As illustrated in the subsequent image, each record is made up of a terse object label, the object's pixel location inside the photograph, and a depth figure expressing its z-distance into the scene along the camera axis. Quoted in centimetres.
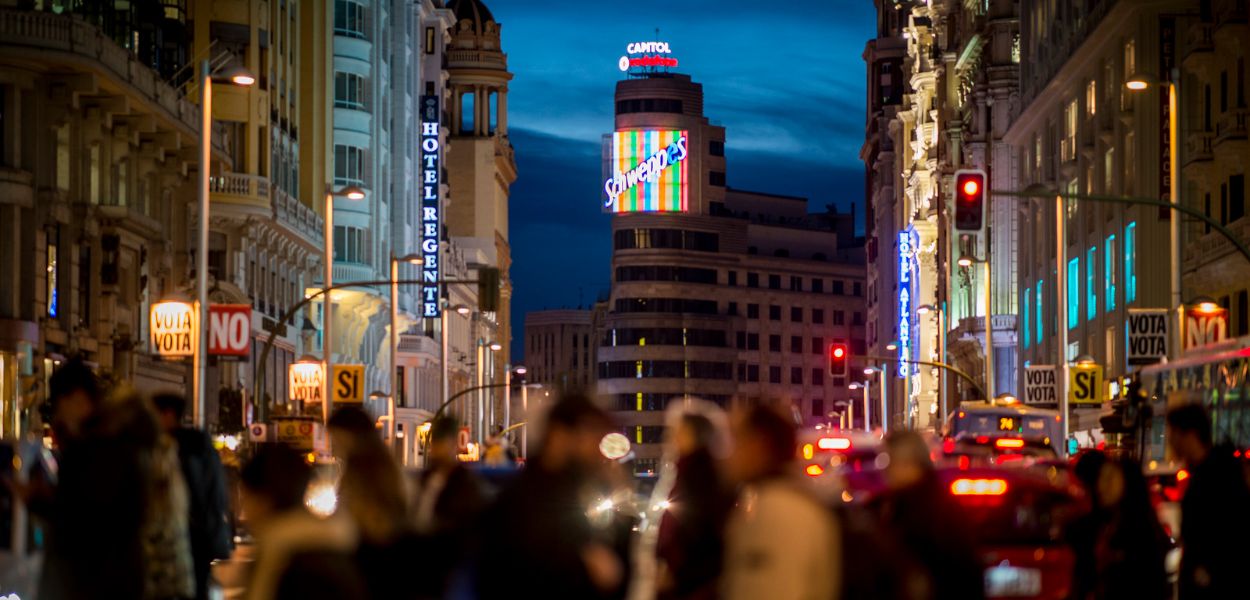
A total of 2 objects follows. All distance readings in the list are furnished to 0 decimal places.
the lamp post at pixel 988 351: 7288
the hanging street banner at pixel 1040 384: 6094
